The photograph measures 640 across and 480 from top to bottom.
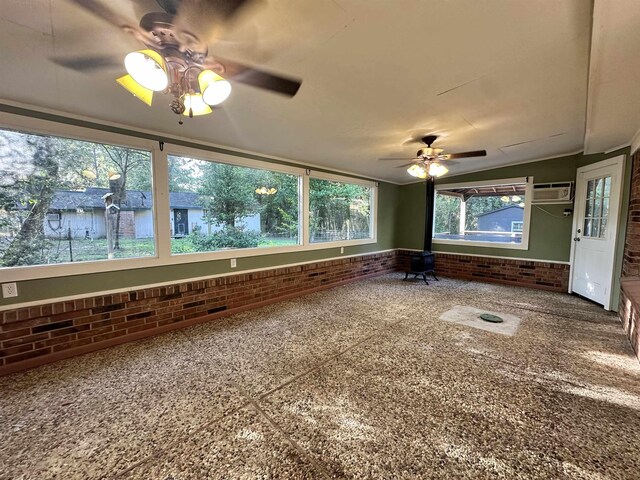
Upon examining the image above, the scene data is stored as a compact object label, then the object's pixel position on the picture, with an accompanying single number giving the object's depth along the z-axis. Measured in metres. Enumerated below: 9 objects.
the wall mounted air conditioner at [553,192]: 4.94
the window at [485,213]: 5.57
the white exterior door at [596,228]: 3.90
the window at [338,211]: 5.18
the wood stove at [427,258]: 5.85
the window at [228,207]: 3.44
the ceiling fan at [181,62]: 1.24
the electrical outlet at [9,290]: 2.33
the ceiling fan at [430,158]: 3.65
